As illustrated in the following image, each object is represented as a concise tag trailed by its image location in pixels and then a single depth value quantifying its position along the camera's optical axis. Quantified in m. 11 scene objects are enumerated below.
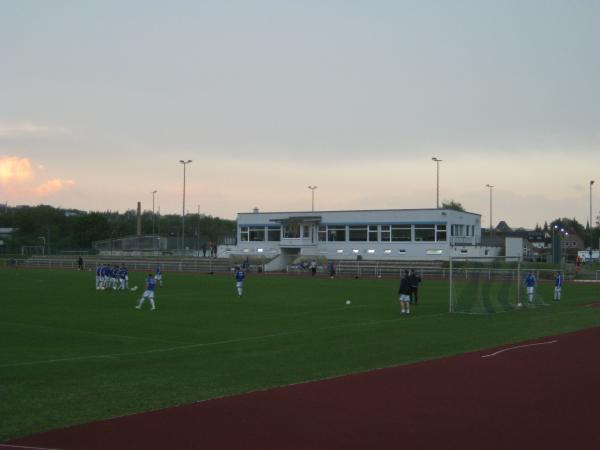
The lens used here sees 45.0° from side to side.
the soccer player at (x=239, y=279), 39.19
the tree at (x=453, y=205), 146.25
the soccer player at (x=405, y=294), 30.50
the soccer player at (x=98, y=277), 44.38
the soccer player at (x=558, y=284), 37.47
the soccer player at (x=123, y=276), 43.75
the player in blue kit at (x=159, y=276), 46.75
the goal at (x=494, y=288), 32.06
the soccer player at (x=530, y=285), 34.44
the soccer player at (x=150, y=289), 31.39
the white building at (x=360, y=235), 73.69
